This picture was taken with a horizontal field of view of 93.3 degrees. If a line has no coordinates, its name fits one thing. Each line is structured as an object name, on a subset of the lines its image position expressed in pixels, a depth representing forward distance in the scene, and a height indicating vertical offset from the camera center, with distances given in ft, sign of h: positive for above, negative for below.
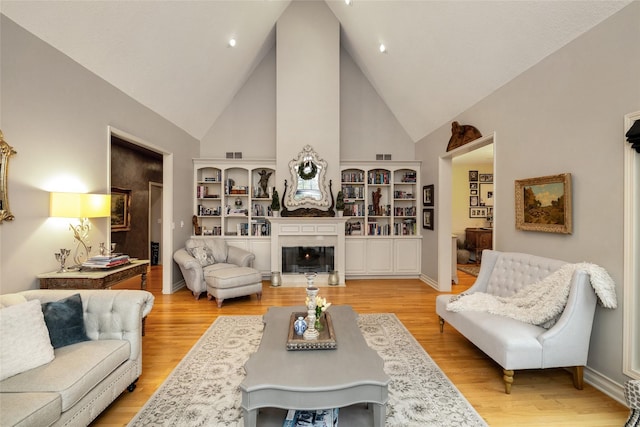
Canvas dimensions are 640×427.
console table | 8.82 -1.92
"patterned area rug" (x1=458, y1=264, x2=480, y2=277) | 22.64 -4.40
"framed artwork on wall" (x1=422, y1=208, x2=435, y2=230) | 18.98 -0.26
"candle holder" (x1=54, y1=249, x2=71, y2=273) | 9.12 -1.29
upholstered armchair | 15.40 -2.43
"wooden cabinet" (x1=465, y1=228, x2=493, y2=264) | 26.23 -2.25
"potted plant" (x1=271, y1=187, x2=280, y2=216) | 18.88 +0.65
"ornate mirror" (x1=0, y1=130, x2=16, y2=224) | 7.63 +0.93
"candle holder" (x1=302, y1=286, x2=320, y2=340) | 7.16 -2.53
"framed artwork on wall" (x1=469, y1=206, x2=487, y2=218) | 28.73 +0.11
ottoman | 14.35 -3.35
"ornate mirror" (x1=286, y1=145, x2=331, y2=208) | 19.24 +2.14
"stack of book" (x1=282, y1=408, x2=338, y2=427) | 6.09 -4.24
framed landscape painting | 8.97 +0.33
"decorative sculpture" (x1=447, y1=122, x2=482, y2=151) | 13.96 +3.85
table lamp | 8.91 +0.14
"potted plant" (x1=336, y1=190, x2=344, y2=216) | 19.08 +0.72
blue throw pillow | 6.64 -2.41
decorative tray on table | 6.79 -2.93
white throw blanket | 7.52 -2.38
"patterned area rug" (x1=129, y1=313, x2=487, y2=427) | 6.62 -4.48
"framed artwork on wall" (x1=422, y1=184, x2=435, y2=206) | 18.88 +1.25
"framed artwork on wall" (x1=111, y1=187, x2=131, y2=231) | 20.38 +0.38
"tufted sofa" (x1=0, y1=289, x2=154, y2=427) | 4.97 -2.98
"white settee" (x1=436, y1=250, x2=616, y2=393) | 7.48 -2.94
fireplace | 18.84 -1.55
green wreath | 19.18 +2.76
